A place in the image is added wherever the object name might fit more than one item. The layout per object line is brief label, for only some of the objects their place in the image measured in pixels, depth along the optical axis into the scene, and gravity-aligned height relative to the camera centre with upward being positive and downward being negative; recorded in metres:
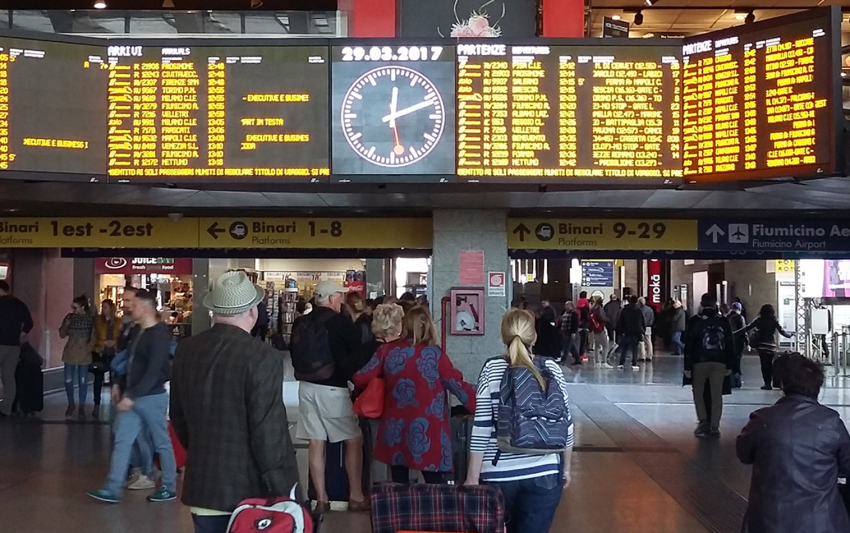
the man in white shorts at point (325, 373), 6.81 -0.73
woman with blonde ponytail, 4.23 -0.89
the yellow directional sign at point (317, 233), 11.35 +0.51
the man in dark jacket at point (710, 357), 11.15 -1.00
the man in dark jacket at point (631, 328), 20.14 -1.17
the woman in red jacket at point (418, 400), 5.95 -0.82
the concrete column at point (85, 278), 17.72 -0.06
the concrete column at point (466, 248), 10.15 +0.16
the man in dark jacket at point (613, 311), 22.42 -0.90
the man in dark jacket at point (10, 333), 11.86 -0.75
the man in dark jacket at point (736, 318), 19.89 -0.94
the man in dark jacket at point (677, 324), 24.45 -1.33
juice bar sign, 18.97 +0.20
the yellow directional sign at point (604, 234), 11.16 +0.49
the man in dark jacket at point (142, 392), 7.19 -0.92
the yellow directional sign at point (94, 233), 11.51 +0.52
